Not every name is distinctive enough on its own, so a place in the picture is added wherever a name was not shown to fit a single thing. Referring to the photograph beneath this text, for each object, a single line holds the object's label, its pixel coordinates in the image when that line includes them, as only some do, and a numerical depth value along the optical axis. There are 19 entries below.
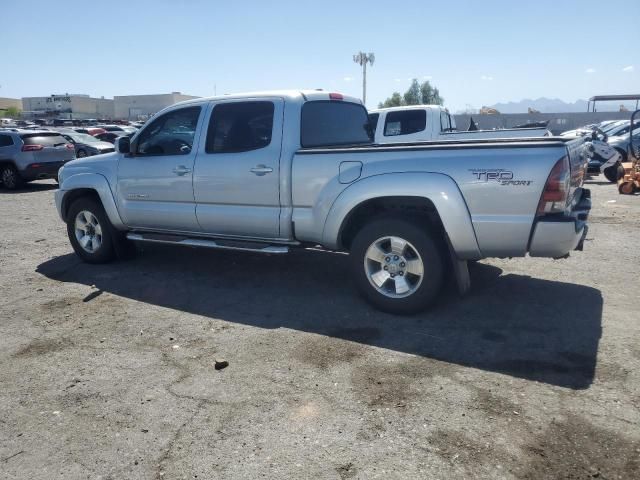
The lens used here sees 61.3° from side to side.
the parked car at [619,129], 19.72
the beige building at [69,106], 94.12
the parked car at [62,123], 54.83
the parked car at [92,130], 32.13
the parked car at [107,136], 27.55
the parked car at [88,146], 22.12
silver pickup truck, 4.24
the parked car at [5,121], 62.70
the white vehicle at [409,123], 11.82
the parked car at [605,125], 23.02
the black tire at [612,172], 15.34
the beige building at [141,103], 101.72
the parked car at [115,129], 32.97
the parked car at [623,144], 17.06
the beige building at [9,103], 116.22
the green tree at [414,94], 63.29
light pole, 39.84
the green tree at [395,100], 60.97
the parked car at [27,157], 15.33
